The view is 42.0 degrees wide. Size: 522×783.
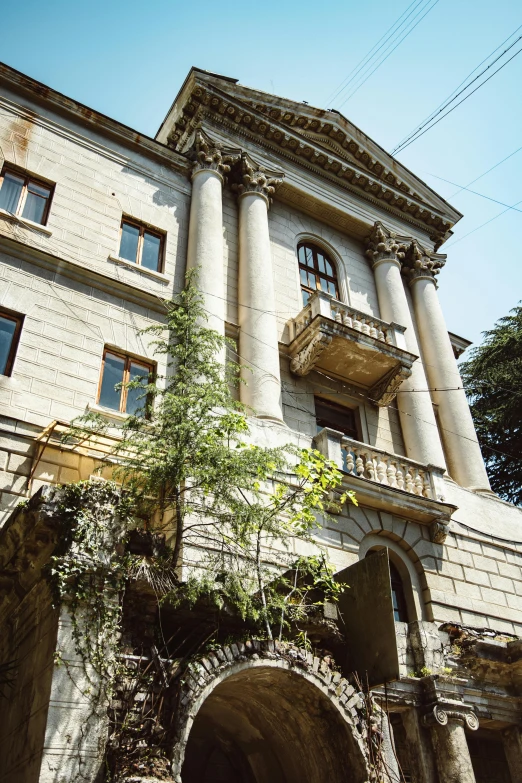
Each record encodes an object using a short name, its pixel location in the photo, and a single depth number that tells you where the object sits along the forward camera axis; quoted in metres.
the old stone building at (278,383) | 8.61
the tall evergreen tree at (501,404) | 26.67
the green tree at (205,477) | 9.61
